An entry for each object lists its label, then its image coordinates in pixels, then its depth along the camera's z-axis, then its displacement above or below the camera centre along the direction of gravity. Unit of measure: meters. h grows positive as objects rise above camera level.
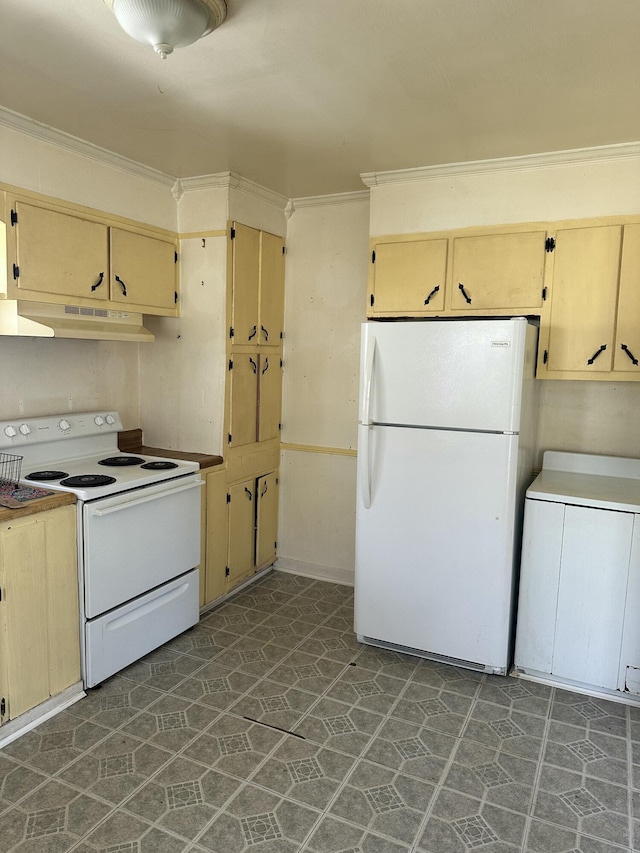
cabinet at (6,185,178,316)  2.50 +0.47
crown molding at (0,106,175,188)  2.45 +0.97
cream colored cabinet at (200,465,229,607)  3.27 -0.98
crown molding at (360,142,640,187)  2.66 +0.99
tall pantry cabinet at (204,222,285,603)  3.35 -0.33
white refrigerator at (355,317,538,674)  2.58 -0.52
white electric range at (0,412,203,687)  2.46 -0.76
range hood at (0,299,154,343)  2.47 +0.16
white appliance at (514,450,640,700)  2.51 -0.94
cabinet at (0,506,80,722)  2.16 -0.97
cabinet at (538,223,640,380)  2.71 +0.30
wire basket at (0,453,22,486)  2.62 -0.50
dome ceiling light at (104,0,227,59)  1.55 +0.91
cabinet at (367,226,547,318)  2.88 +0.48
